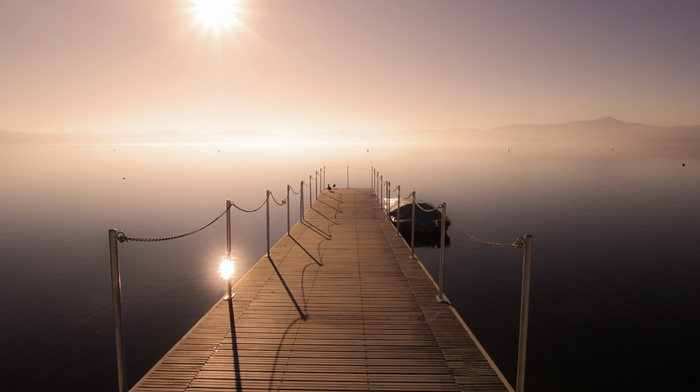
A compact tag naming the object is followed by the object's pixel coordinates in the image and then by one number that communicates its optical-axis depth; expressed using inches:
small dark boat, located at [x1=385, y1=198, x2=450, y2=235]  991.0
